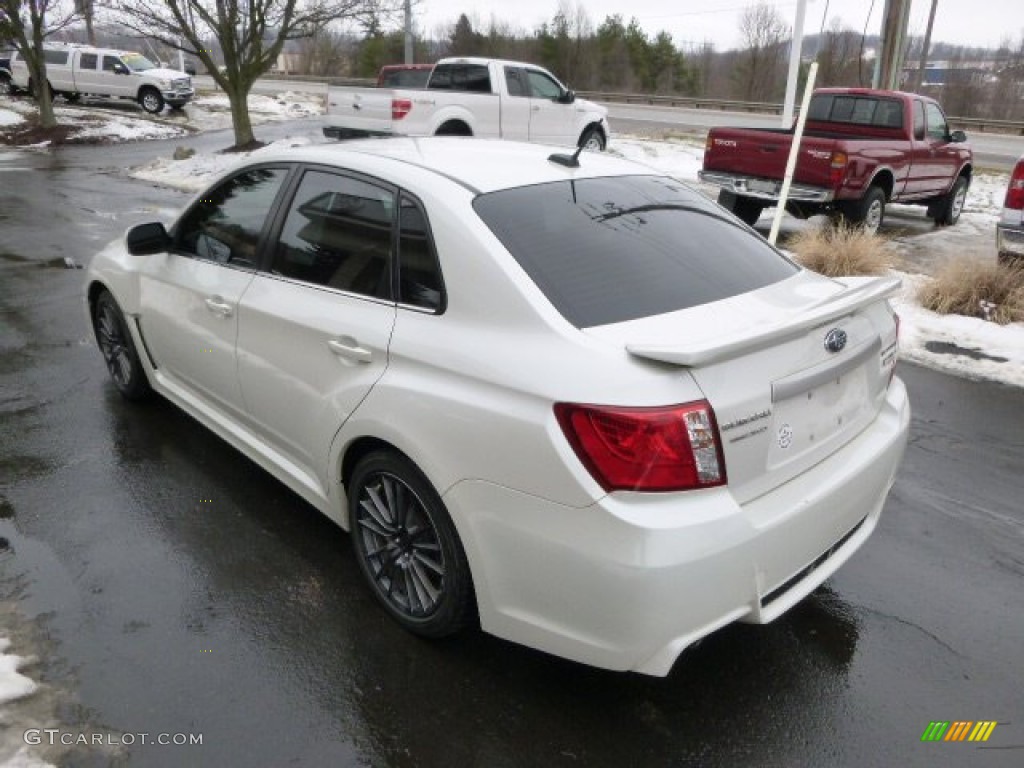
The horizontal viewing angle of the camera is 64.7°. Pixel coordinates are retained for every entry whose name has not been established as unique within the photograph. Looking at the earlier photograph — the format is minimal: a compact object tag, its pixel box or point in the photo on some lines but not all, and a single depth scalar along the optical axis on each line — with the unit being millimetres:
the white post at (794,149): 6966
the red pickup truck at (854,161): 9469
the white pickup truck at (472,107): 14125
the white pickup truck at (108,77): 27969
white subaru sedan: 2195
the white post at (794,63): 12008
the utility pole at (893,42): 14354
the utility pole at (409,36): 25453
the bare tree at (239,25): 17156
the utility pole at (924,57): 44656
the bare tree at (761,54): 52438
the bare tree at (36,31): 20945
